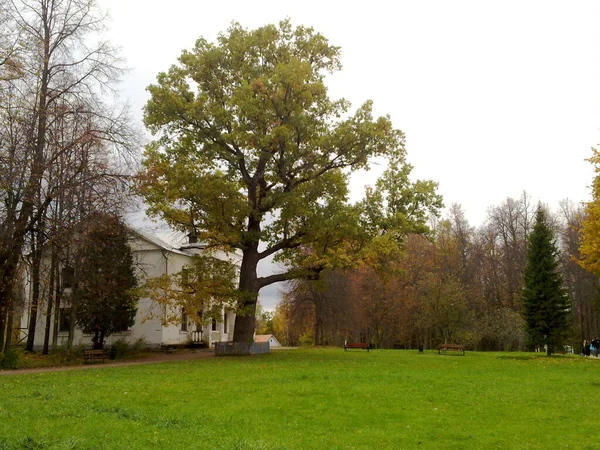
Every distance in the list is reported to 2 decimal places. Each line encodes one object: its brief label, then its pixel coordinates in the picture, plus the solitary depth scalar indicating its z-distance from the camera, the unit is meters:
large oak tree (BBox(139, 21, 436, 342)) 23.83
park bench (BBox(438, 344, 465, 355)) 32.09
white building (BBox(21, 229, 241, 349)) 33.00
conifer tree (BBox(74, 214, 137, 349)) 24.19
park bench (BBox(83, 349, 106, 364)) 22.91
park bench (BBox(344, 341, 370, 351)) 35.72
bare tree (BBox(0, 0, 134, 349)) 17.42
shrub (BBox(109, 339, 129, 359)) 25.80
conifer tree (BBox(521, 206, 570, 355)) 33.75
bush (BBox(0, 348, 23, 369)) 20.19
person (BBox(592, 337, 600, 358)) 37.44
